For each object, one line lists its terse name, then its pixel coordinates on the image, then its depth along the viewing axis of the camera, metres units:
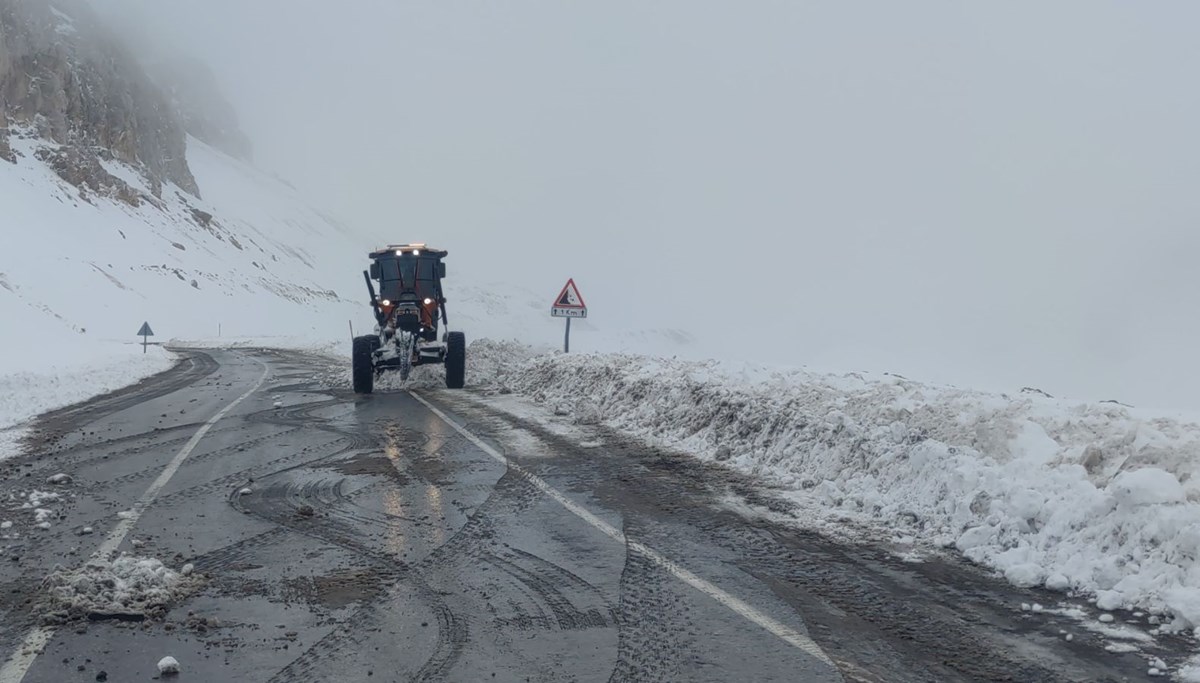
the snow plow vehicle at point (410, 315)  17.59
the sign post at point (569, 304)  18.55
